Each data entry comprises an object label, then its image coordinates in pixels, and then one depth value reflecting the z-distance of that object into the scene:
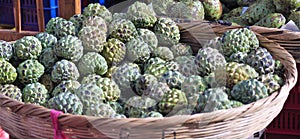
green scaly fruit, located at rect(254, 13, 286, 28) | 2.35
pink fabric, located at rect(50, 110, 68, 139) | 1.32
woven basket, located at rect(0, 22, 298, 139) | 1.27
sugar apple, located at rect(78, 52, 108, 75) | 1.67
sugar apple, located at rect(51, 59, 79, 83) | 1.62
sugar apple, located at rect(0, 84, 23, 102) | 1.55
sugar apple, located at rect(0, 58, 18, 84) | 1.63
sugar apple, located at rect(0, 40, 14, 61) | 1.72
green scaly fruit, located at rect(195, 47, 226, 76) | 1.63
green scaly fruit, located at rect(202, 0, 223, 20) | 2.74
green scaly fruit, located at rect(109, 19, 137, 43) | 1.82
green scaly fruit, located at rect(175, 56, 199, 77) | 1.67
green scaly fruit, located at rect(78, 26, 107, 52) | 1.74
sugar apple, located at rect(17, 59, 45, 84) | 1.65
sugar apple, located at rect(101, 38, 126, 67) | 1.76
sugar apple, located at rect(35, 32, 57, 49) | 1.79
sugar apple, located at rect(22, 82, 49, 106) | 1.54
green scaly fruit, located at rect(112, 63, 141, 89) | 1.61
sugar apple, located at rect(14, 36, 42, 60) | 1.72
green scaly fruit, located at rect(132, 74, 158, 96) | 1.55
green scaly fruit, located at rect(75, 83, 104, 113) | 1.44
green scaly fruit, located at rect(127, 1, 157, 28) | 1.93
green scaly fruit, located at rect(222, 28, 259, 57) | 1.75
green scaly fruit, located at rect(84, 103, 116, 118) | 1.39
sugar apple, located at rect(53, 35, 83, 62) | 1.68
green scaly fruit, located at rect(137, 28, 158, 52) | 1.81
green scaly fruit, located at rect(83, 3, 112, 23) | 1.96
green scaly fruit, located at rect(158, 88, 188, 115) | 1.45
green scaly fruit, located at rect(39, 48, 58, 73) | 1.72
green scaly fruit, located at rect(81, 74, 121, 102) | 1.53
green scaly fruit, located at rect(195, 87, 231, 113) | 1.39
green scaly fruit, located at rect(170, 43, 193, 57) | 1.83
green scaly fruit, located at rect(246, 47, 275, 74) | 1.66
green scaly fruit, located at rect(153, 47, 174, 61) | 1.80
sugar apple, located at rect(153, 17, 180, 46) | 1.87
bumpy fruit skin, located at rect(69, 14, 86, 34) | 1.86
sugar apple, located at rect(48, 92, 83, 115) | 1.39
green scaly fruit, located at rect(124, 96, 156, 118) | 1.45
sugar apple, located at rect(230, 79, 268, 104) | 1.46
